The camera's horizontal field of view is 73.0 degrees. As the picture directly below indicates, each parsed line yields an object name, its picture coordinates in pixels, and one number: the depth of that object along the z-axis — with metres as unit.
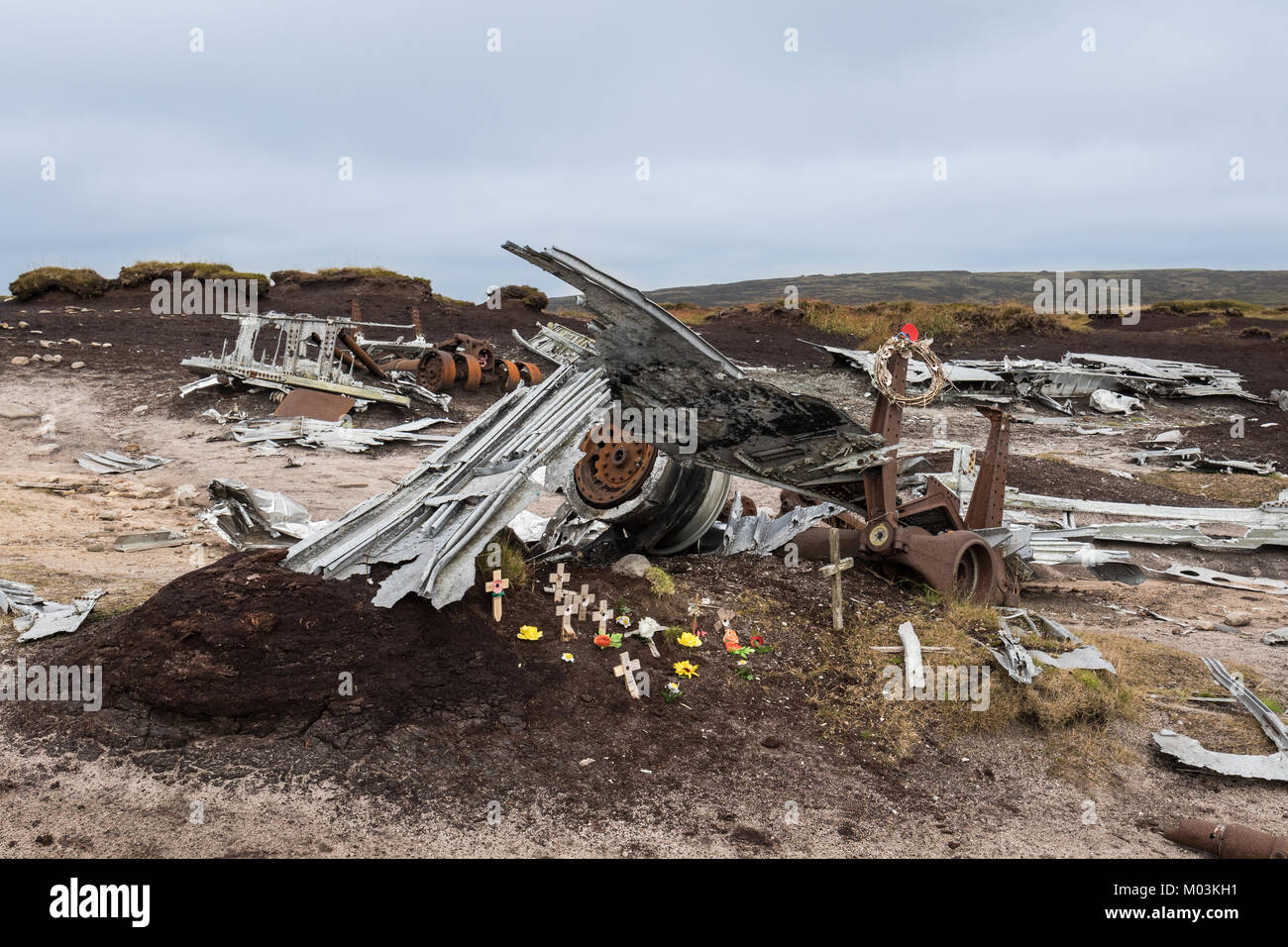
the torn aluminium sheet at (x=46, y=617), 6.15
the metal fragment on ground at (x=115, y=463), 14.05
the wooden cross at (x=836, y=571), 7.16
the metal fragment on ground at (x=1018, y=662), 6.57
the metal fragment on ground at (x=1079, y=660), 6.93
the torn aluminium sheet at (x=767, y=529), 8.62
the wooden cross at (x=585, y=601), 6.48
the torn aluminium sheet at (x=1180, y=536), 11.82
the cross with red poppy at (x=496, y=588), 6.09
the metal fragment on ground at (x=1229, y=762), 5.84
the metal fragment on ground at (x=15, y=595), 6.55
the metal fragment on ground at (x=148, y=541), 9.27
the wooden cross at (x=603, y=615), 6.41
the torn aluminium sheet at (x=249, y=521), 9.33
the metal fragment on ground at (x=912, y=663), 6.57
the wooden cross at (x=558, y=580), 6.54
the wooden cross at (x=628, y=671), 5.96
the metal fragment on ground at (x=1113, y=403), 23.77
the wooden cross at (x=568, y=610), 6.27
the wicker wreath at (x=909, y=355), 7.70
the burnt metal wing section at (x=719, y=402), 6.44
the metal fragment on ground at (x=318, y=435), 16.36
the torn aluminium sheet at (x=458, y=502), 5.89
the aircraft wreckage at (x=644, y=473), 6.15
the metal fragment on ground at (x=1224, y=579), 10.50
